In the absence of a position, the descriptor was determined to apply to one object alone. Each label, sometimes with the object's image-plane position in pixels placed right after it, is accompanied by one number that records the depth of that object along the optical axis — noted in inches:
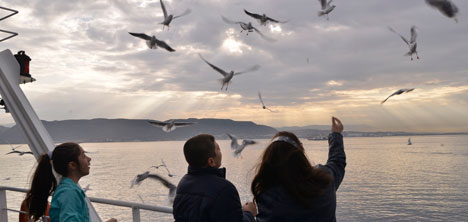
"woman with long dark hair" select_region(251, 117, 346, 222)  72.1
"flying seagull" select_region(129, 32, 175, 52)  244.4
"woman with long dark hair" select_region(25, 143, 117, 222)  89.5
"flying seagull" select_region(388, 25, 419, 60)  227.7
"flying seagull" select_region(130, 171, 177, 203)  202.8
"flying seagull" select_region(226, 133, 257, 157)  289.0
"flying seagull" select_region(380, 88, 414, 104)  173.4
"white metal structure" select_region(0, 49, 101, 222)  160.1
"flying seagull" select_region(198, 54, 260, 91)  249.0
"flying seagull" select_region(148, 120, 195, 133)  212.2
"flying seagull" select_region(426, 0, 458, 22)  194.2
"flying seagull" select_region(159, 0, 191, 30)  262.8
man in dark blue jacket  80.8
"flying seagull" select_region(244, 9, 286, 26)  275.4
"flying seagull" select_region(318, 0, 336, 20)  259.7
